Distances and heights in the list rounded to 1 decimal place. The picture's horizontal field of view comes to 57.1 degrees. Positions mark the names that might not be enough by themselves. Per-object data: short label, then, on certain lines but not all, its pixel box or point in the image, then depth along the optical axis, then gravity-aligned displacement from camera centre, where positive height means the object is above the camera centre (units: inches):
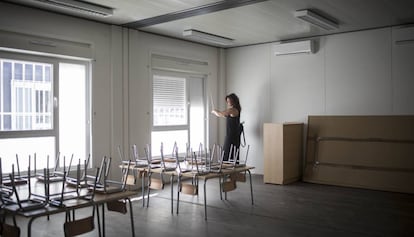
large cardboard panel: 251.0 -24.1
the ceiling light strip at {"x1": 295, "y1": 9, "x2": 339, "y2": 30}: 217.2 +59.2
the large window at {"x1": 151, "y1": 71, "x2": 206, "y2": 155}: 285.7 +6.5
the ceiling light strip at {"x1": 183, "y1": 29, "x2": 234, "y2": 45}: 266.0 +60.4
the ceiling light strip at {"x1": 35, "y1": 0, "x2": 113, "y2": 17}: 187.8 +57.8
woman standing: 288.4 -3.8
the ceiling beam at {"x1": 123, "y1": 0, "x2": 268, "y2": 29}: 203.8 +61.7
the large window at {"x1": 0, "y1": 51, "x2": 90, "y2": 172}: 202.8 +6.1
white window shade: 285.1 +13.3
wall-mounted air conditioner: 288.2 +54.3
